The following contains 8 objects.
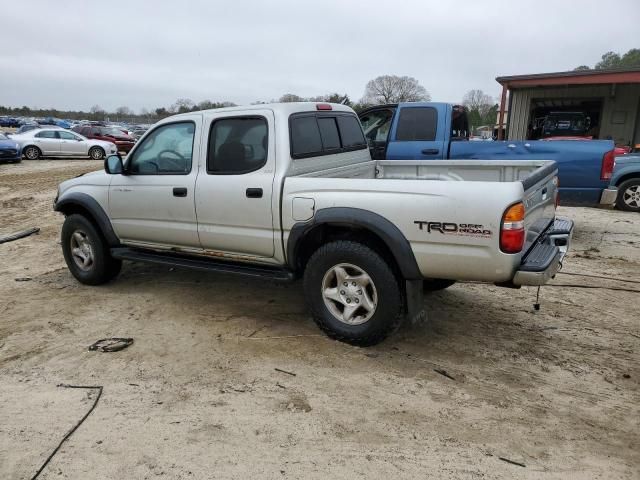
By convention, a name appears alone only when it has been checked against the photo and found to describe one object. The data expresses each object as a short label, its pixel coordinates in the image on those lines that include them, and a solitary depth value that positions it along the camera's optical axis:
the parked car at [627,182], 9.05
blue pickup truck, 6.88
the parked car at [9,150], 18.72
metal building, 15.44
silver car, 20.45
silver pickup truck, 3.31
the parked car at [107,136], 24.08
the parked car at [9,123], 57.50
